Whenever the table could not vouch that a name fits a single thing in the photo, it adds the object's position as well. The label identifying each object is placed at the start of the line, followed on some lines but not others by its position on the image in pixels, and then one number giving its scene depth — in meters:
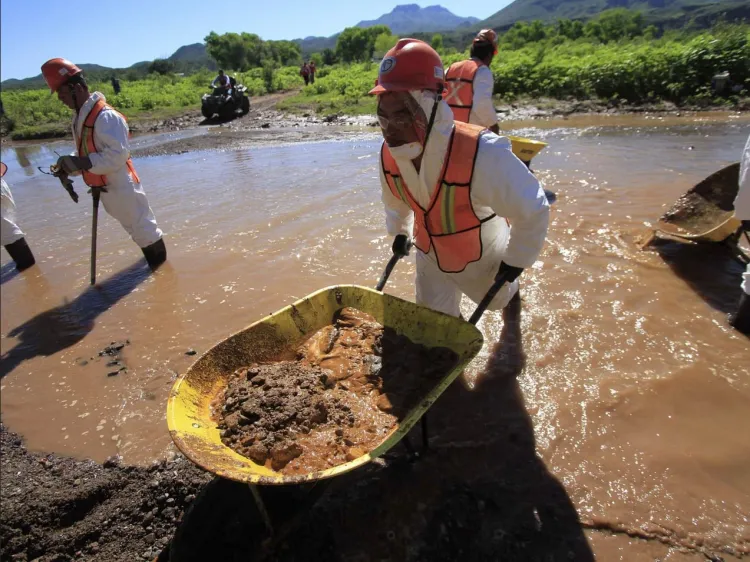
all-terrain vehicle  17.12
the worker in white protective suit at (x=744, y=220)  2.69
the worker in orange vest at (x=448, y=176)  1.90
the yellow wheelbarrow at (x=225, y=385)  1.59
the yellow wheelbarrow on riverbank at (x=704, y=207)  4.24
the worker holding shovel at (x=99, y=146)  3.91
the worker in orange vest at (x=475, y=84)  4.55
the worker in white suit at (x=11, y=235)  4.98
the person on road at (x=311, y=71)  25.70
